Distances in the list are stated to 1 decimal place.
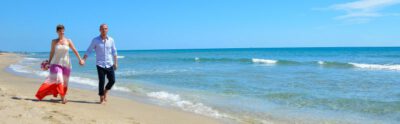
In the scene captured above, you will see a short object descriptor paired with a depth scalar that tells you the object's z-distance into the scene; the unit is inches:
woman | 250.7
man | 261.7
